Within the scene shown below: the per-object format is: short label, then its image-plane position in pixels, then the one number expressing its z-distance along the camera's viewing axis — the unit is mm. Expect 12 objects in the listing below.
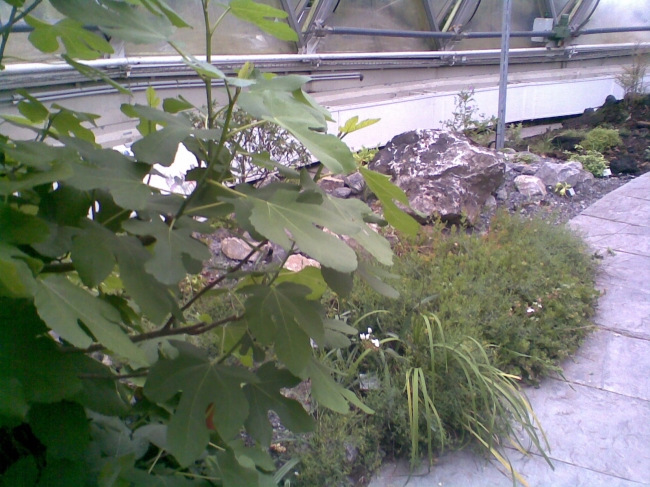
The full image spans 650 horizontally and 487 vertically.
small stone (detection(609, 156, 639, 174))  7668
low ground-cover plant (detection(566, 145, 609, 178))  7484
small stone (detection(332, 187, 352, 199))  5621
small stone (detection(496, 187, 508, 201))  6016
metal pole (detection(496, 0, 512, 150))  7357
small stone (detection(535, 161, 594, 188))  6656
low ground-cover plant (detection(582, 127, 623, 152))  8461
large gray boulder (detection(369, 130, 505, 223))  5148
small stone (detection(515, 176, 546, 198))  6117
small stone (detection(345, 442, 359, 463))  2400
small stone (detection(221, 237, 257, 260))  4351
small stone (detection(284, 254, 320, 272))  3946
